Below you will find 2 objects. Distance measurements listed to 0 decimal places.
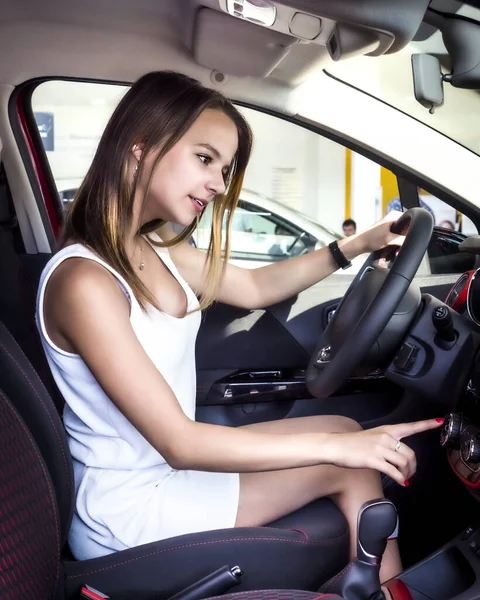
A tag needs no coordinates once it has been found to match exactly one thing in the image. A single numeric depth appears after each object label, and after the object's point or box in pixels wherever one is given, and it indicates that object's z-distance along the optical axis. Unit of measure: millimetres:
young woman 1094
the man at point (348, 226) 5352
